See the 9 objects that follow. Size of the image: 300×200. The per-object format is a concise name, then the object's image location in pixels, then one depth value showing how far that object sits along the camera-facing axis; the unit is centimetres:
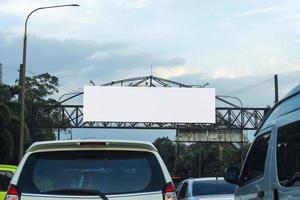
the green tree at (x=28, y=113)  3841
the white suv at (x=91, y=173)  644
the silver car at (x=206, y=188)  1453
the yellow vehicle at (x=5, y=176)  1239
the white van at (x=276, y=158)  559
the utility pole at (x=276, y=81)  4694
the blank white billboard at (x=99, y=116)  5505
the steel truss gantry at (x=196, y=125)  6856
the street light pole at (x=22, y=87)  3075
